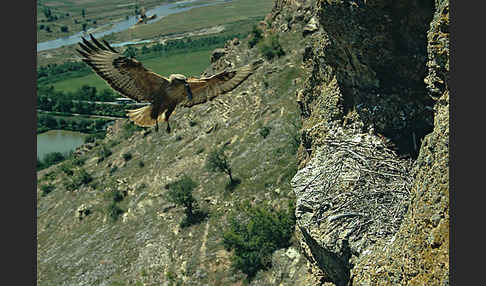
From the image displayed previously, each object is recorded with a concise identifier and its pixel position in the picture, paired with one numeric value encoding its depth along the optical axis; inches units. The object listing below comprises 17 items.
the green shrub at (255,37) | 2198.0
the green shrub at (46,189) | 2502.5
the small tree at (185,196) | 1405.0
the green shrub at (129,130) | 2486.3
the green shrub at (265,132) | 1509.6
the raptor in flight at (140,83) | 315.3
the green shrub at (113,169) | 2175.7
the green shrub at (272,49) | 1872.5
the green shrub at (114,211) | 1724.9
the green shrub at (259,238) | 1037.8
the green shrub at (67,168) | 2476.6
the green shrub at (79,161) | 2549.2
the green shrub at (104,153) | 2435.9
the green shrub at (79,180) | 2235.5
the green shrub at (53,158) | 3632.4
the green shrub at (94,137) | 3255.2
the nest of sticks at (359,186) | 478.6
